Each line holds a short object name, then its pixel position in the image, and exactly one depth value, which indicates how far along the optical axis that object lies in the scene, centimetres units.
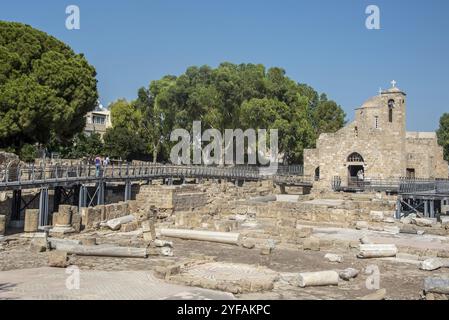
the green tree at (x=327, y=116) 6306
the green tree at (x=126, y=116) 5644
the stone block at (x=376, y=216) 2421
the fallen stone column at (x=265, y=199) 3324
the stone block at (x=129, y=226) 2089
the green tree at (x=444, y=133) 6812
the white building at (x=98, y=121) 6639
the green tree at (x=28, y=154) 3994
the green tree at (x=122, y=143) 5212
